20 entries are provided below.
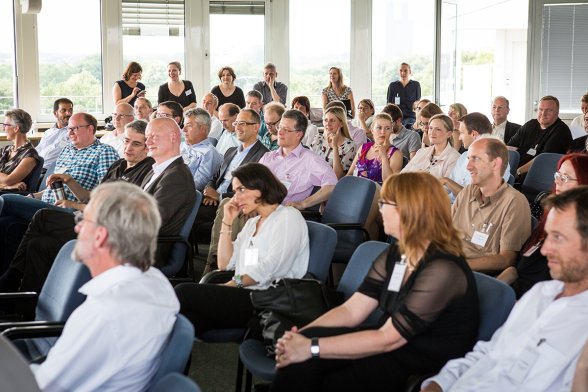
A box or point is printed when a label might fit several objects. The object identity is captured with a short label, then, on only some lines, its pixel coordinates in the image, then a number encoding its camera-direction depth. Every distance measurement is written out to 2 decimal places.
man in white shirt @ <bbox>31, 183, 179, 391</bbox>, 1.93
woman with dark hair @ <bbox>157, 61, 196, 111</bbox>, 9.61
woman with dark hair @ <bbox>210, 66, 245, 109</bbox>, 9.77
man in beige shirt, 3.52
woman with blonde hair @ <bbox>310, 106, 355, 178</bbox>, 6.77
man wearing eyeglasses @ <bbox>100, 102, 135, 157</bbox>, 6.99
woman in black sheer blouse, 2.39
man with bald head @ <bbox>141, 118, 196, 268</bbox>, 4.24
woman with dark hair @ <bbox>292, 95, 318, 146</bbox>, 8.58
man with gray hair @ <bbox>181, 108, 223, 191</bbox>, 6.28
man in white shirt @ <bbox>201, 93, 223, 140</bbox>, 8.45
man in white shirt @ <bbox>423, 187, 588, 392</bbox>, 2.10
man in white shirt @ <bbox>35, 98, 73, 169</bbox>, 7.72
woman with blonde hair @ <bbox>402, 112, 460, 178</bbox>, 5.61
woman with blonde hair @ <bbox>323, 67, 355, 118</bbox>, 10.28
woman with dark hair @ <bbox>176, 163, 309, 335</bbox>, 3.23
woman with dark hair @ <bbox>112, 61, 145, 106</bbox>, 9.43
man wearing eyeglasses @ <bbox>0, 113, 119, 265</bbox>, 5.46
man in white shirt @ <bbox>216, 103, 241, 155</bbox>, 7.51
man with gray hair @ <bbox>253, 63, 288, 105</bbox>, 10.32
